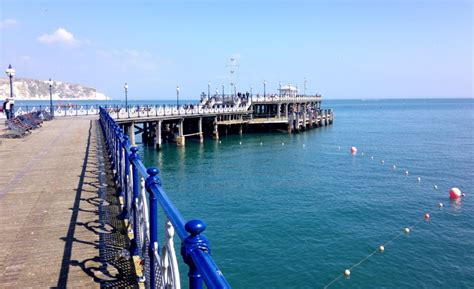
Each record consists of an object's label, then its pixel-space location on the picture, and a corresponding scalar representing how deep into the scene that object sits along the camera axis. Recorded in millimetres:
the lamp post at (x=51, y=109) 38625
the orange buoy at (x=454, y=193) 25469
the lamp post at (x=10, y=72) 30866
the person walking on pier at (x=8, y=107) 28609
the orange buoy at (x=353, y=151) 45306
